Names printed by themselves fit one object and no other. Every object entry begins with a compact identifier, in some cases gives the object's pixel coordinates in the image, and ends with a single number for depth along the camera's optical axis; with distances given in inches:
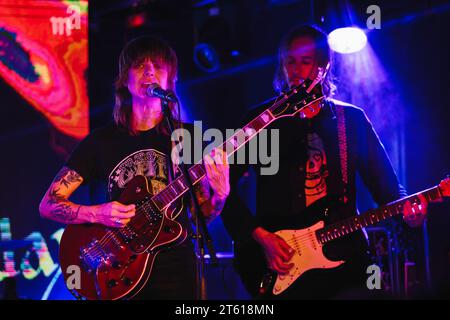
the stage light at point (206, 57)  195.5
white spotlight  173.9
